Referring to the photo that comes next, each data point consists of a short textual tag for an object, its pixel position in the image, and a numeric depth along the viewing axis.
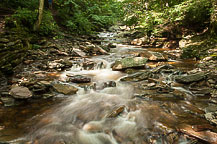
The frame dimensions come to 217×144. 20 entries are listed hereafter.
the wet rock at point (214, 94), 3.82
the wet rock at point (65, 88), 4.54
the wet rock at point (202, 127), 2.70
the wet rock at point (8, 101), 3.67
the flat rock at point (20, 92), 3.80
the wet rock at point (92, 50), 9.55
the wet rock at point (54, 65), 6.35
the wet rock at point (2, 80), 4.54
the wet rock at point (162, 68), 6.08
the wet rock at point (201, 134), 2.43
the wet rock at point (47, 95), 4.22
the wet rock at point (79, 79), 5.30
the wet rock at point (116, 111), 3.44
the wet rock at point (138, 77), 5.50
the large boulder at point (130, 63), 6.64
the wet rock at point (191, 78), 4.74
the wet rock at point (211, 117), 2.85
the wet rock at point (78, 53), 8.64
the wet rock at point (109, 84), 5.16
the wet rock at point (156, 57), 7.84
